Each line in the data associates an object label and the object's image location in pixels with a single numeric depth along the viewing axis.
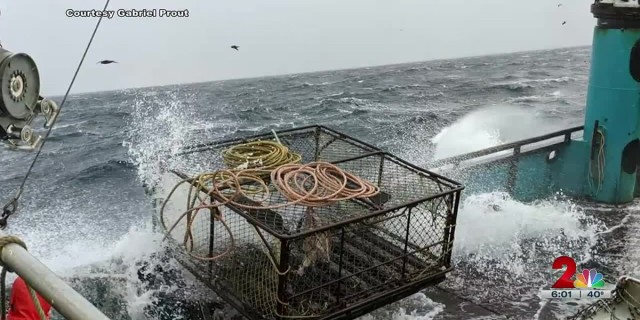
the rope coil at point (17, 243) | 1.53
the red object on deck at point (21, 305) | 2.48
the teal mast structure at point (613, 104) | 8.09
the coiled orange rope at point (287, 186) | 3.86
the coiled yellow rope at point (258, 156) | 4.56
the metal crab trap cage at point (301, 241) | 3.82
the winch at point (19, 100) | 2.55
